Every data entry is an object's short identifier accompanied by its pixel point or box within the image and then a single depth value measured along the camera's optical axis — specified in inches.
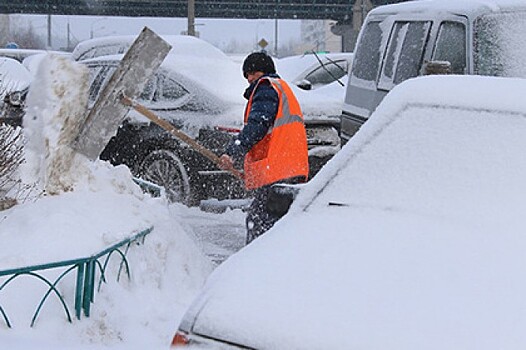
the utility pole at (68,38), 2746.1
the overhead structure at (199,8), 1354.6
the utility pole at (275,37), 2866.6
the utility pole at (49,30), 2415.1
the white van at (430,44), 262.4
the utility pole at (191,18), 1224.8
